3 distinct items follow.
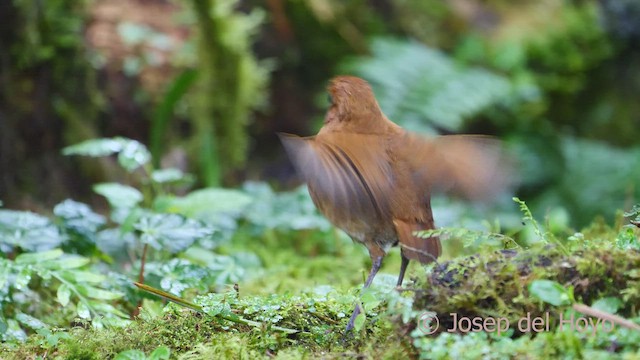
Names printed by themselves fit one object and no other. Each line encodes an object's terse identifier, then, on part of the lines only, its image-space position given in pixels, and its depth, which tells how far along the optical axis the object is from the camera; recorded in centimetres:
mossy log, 411
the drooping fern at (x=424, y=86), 1281
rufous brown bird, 528
